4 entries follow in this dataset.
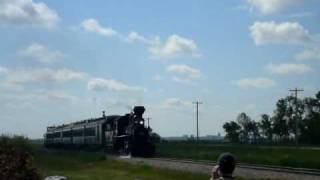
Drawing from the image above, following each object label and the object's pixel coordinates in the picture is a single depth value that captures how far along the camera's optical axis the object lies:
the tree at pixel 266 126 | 139.62
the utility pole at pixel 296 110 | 100.41
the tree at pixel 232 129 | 151.00
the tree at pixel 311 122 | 113.50
